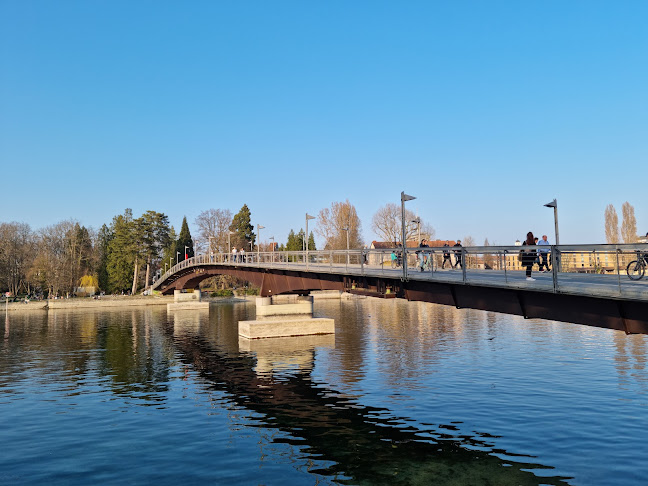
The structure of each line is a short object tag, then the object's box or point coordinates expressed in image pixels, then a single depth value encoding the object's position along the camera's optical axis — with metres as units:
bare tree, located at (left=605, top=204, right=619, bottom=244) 110.38
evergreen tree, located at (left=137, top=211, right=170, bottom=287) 117.19
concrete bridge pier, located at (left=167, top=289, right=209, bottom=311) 85.69
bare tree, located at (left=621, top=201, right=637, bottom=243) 108.28
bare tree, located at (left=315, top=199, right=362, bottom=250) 113.29
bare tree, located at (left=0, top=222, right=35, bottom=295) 105.69
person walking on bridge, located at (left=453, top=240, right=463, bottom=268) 28.50
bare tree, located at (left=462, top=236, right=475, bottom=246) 160.00
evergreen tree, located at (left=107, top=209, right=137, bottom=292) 114.94
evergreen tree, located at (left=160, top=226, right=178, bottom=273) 139.62
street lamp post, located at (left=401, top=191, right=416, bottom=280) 23.22
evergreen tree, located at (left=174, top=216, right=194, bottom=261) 139.75
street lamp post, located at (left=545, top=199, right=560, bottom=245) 20.89
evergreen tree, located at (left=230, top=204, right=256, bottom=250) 125.10
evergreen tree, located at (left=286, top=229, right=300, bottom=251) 142.25
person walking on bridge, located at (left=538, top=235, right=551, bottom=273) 22.53
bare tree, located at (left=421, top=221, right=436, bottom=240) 111.25
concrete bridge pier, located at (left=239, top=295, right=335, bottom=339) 44.97
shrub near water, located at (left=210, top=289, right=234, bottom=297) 107.13
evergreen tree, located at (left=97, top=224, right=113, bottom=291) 116.25
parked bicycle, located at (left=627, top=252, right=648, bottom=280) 19.09
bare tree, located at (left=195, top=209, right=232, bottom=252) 121.04
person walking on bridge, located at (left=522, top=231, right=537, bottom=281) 19.32
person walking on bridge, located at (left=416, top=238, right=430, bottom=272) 26.15
